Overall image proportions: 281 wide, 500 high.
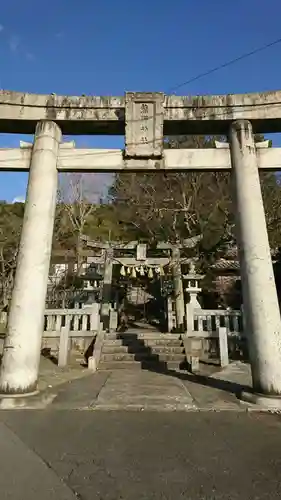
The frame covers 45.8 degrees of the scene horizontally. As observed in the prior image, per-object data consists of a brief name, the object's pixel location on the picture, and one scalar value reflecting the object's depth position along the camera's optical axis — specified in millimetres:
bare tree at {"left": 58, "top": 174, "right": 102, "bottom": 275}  24812
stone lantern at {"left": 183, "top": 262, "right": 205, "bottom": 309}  12586
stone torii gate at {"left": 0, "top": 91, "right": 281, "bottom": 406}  5930
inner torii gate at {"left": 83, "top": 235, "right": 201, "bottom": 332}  13672
